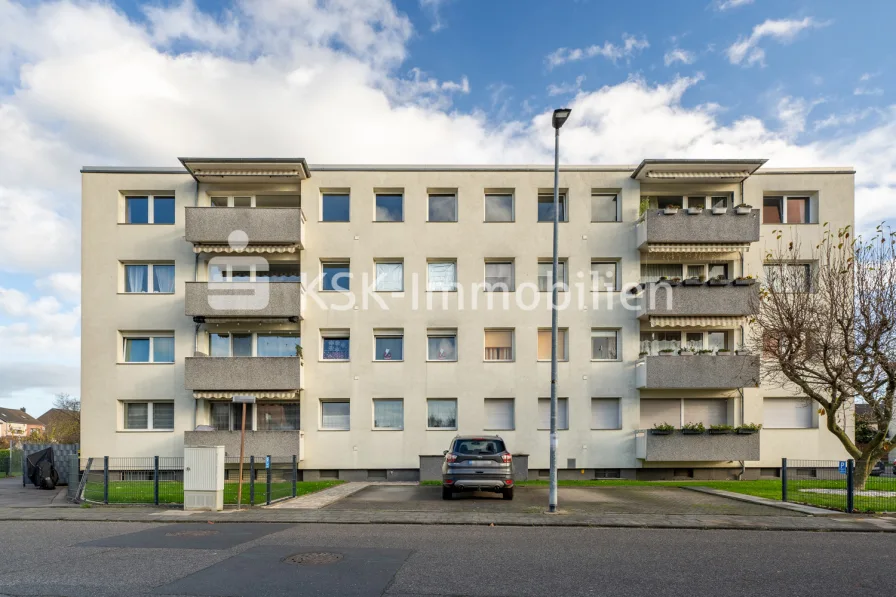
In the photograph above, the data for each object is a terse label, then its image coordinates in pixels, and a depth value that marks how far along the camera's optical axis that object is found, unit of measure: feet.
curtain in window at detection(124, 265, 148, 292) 85.20
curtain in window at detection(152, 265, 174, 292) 85.20
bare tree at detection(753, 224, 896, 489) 58.08
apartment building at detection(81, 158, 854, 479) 80.89
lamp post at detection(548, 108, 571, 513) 47.80
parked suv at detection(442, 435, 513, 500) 54.54
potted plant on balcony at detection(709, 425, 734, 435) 78.18
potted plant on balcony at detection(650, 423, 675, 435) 78.23
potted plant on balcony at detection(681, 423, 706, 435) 78.23
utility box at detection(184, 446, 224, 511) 47.24
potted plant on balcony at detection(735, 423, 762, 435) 78.02
